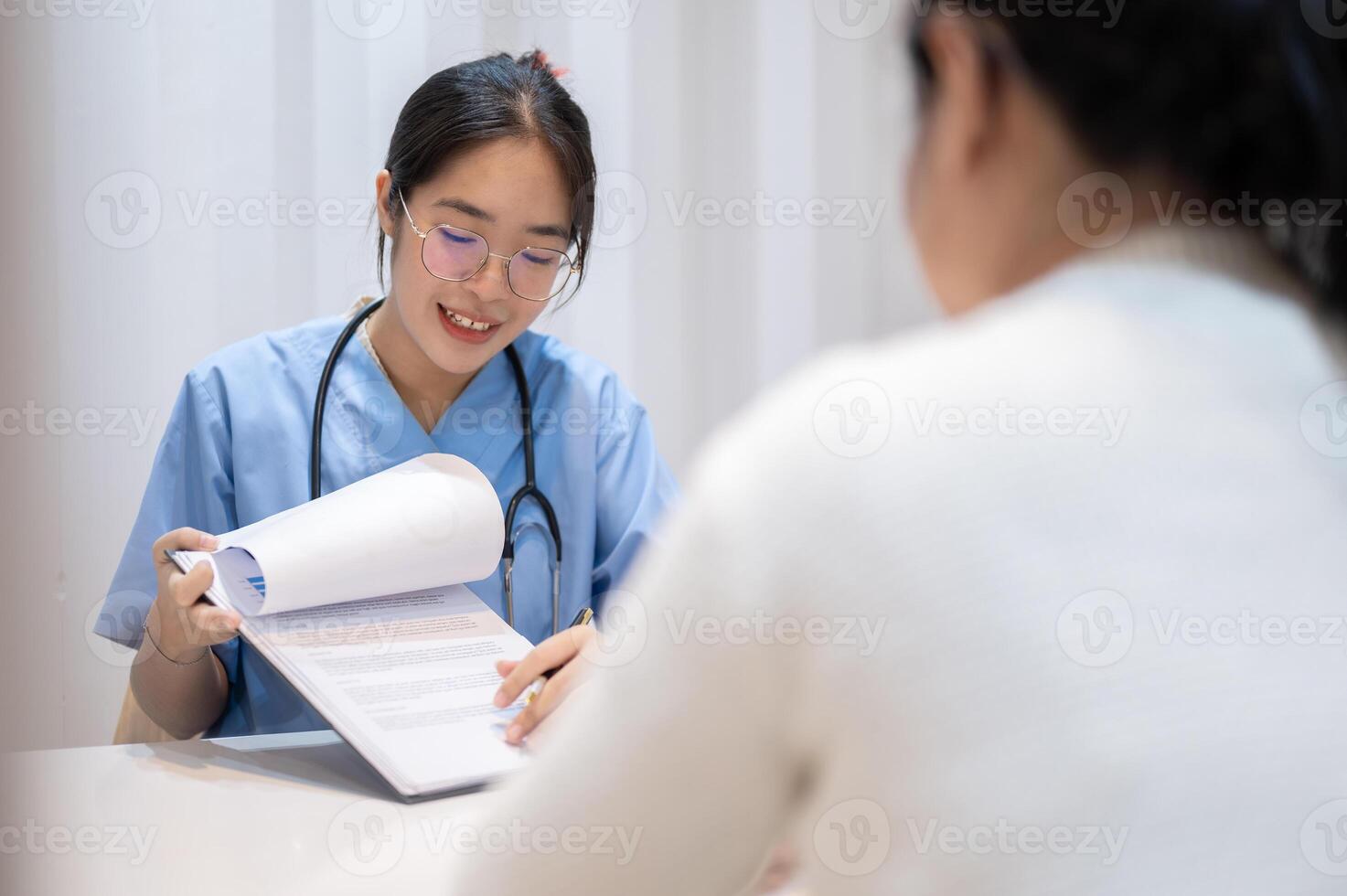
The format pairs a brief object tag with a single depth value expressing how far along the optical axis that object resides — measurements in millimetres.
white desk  670
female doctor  1189
